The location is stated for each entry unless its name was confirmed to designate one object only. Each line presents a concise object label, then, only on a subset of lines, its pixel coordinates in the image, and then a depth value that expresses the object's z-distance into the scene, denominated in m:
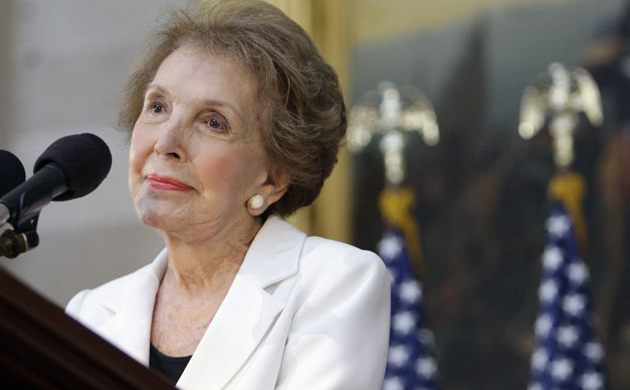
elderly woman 4.42
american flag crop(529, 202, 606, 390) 12.63
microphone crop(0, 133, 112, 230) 3.16
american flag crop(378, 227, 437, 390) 13.23
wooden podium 2.24
